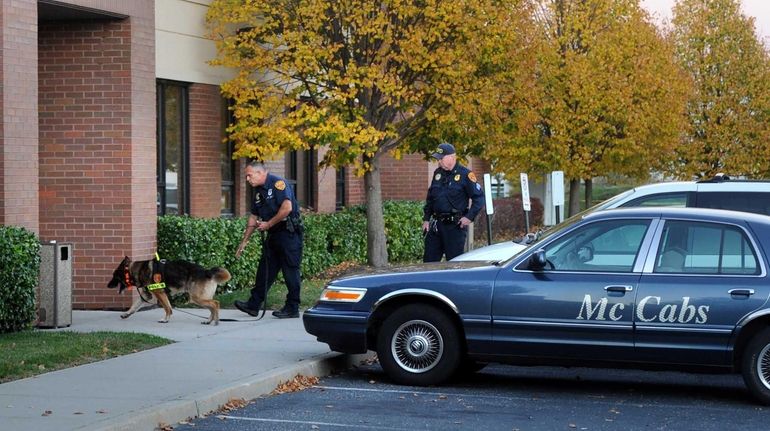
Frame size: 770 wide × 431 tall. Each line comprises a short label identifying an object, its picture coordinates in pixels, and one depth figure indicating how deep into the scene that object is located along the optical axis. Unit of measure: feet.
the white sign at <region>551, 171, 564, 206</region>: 76.64
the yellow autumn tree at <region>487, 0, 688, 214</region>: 98.32
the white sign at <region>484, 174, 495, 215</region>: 63.98
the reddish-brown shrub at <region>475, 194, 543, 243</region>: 118.79
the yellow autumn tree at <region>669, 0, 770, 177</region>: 137.08
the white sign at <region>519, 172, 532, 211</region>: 67.22
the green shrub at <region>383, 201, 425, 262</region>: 81.66
